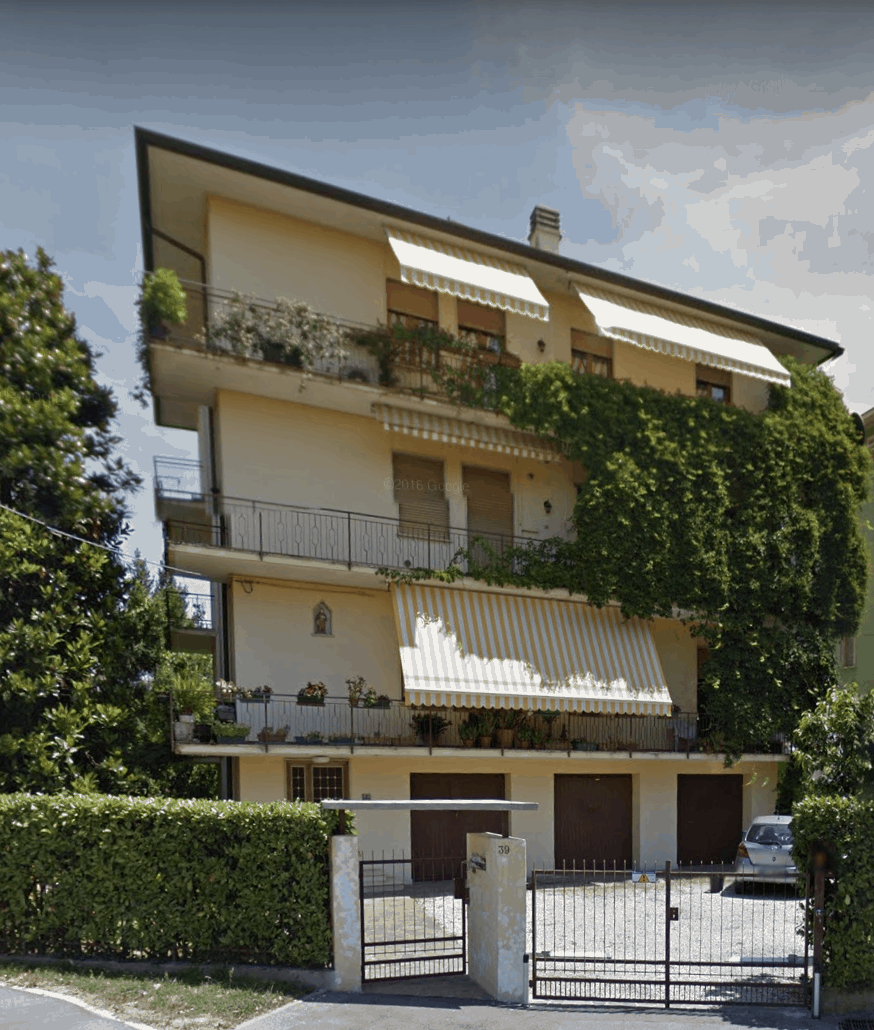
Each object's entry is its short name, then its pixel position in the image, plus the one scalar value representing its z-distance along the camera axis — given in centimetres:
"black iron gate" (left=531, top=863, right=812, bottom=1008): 969
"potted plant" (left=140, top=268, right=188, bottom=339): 1564
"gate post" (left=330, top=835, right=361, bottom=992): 952
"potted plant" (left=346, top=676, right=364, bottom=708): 1669
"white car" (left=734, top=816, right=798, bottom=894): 1513
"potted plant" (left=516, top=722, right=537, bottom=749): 1798
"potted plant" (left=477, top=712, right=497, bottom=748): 1758
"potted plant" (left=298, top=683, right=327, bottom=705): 1634
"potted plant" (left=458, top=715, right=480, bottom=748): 1752
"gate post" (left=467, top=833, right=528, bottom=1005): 941
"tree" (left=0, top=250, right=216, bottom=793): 1457
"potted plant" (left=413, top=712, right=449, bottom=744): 1727
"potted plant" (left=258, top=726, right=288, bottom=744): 1559
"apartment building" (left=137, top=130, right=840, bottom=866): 1642
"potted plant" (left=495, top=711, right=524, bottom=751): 1791
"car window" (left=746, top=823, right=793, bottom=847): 1543
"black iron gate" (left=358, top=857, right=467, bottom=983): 1023
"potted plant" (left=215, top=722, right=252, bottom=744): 1502
